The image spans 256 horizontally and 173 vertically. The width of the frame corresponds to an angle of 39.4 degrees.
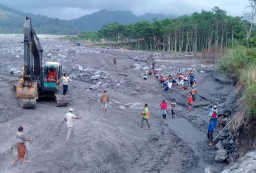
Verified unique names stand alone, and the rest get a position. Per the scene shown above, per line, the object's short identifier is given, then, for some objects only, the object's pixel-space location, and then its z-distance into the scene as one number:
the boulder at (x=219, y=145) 16.34
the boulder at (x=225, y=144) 15.73
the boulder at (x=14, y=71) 30.57
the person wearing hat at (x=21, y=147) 12.41
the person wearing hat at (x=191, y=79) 29.84
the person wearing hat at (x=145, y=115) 18.34
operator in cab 21.88
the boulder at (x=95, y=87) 28.63
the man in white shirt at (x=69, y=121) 14.69
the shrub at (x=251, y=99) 13.09
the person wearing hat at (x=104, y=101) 20.33
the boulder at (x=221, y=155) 14.82
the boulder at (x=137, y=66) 36.67
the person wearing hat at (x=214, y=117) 17.30
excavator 19.58
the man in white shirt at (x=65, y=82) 21.97
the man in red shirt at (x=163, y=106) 21.26
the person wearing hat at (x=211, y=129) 17.14
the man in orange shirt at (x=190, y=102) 24.14
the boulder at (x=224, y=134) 16.97
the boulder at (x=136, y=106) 23.39
